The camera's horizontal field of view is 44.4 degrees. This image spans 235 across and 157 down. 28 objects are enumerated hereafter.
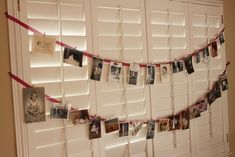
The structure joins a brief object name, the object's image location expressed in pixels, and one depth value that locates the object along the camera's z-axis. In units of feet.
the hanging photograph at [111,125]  6.01
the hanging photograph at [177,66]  7.28
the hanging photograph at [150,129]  6.73
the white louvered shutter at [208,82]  7.98
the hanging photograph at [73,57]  5.49
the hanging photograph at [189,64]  7.59
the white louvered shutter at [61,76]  5.16
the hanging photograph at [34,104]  4.98
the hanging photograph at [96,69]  5.84
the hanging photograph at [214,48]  8.39
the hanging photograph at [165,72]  7.04
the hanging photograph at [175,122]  7.22
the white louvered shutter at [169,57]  6.93
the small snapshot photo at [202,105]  7.96
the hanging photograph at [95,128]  5.77
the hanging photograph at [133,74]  6.44
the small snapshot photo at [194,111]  7.71
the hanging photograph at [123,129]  6.25
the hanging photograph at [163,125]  6.97
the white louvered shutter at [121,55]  6.01
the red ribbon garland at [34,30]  4.90
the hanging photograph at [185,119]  7.46
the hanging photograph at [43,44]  5.11
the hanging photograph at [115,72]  6.11
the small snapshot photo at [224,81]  8.69
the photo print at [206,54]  8.13
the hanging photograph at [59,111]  5.29
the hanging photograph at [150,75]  6.73
